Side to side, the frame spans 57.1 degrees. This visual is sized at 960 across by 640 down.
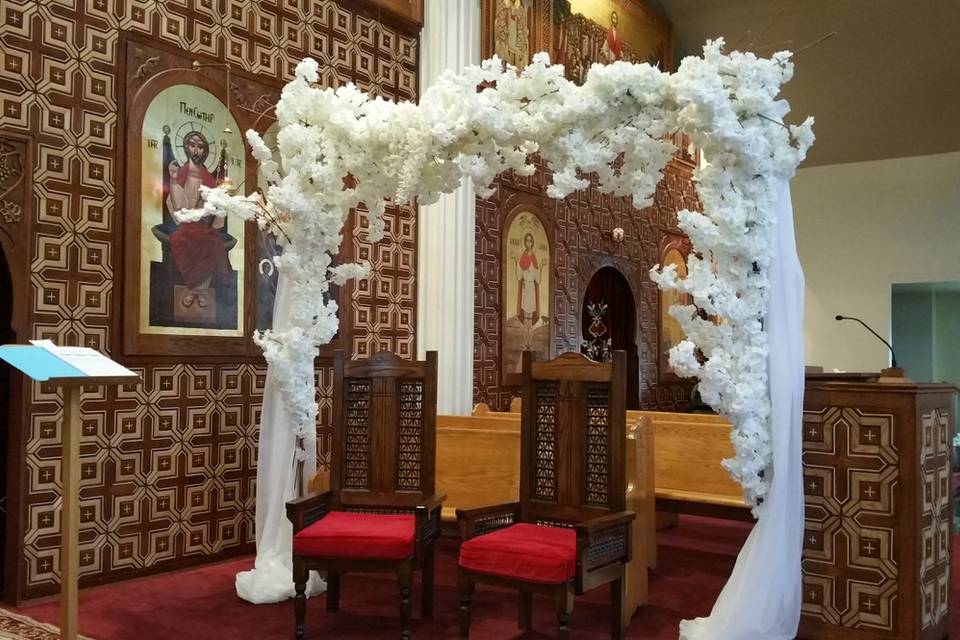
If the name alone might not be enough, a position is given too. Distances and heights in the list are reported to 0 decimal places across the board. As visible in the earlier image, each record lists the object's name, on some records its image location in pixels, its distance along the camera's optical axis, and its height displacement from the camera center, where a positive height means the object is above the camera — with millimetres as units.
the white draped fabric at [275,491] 4797 -788
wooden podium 3842 -700
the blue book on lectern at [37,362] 3182 -57
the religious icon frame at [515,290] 8703 +629
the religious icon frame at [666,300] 11484 +692
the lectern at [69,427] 3277 -310
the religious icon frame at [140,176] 5336 +1124
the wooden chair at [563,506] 3689 -723
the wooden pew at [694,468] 5293 -720
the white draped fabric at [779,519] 3783 -719
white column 7418 +714
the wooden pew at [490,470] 4777 -730
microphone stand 6555 -138
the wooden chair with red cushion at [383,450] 4453 -523
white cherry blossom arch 3785 +821
